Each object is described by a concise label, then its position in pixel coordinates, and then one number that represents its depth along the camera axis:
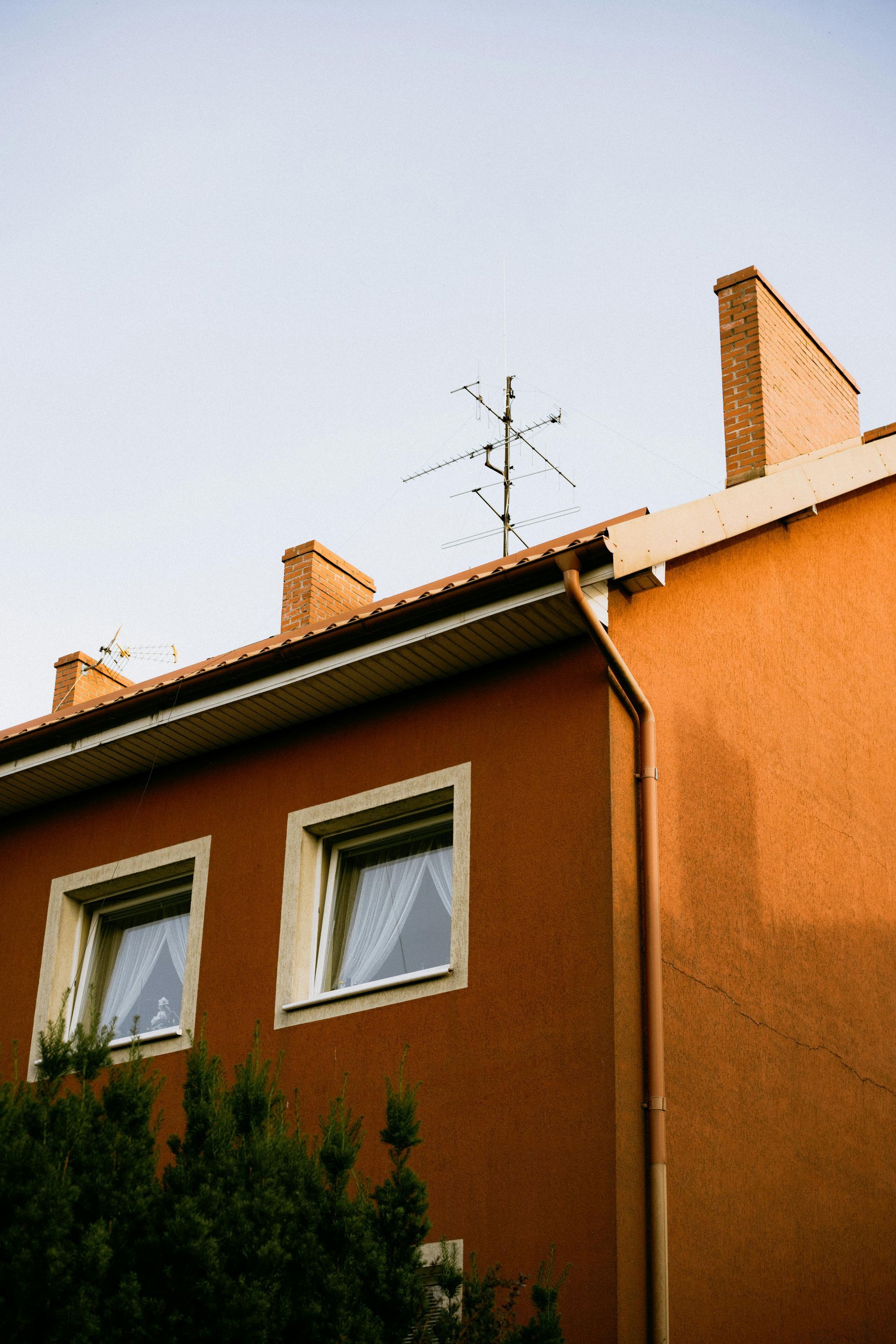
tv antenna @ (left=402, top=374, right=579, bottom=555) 20.48
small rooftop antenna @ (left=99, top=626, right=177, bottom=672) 19.19
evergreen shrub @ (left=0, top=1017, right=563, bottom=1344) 6.32
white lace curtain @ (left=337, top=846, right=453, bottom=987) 10.23
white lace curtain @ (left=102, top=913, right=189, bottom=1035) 11.51
